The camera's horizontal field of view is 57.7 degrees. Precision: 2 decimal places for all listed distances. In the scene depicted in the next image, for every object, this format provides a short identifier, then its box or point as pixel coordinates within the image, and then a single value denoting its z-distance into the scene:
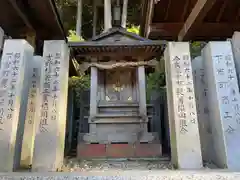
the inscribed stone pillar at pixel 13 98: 3.08
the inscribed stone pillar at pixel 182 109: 3.20
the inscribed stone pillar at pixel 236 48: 3.62
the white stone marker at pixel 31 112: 3.74
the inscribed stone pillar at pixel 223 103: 3.14
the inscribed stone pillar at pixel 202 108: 3.76
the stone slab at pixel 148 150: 4.79
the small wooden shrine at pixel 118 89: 4.98
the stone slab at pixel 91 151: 4.82
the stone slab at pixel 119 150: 4.81
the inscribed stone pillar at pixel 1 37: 3.98
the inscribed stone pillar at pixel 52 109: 3.21
